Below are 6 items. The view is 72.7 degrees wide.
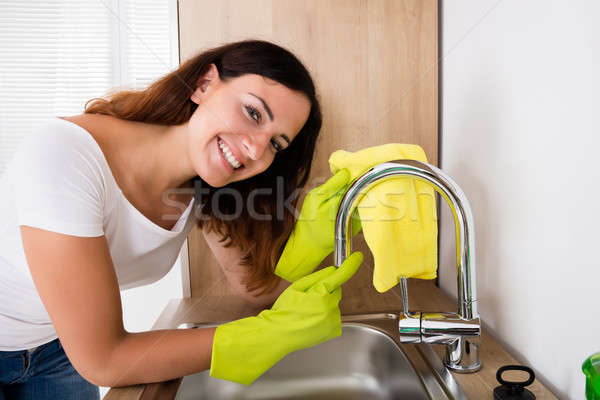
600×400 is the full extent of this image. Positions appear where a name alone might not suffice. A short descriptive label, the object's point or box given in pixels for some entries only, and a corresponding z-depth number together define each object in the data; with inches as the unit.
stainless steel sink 28.0
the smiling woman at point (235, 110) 29.3
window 47.3
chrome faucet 20.1
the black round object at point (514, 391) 19.9
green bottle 14.5
